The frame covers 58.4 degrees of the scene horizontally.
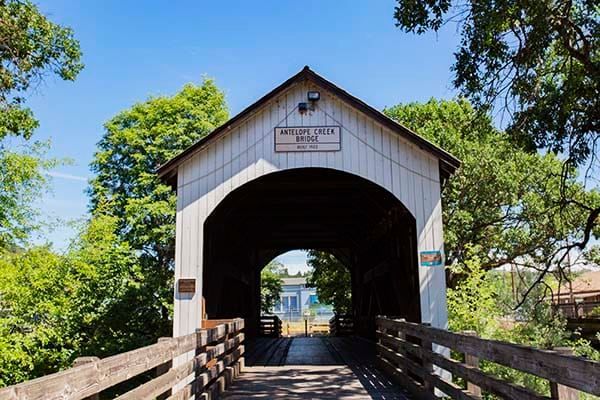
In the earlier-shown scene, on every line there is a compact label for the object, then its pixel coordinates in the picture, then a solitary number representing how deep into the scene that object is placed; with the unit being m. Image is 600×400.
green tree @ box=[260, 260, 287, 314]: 30.86
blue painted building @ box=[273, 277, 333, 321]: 56.07
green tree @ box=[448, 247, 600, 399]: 8.68
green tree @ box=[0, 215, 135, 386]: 12.69
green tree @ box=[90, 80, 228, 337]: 16.47
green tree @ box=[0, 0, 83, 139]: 8.73
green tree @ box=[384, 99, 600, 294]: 15.05
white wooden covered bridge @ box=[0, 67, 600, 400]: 4.23
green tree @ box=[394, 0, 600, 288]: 6.54
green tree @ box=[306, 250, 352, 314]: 24.61
